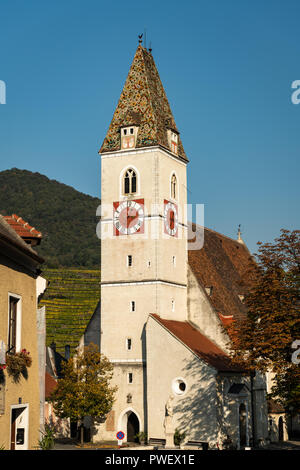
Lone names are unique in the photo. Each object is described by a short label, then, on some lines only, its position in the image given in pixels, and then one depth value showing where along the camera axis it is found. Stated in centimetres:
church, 4197
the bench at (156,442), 3923
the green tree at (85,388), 4256
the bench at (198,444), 3788
